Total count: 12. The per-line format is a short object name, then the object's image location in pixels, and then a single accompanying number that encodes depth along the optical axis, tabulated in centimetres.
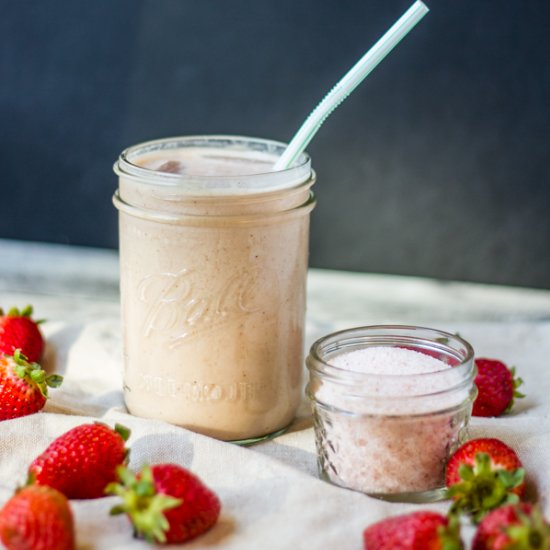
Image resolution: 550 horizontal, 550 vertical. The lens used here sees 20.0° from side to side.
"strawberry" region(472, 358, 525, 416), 68
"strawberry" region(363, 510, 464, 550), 53
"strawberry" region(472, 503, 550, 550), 52
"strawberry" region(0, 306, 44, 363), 71
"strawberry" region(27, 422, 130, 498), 59
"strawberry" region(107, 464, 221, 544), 55
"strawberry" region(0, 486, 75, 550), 54
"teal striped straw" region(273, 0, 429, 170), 63
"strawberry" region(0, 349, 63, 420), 65
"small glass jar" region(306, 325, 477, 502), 59
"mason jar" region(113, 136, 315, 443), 62
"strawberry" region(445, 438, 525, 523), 57
